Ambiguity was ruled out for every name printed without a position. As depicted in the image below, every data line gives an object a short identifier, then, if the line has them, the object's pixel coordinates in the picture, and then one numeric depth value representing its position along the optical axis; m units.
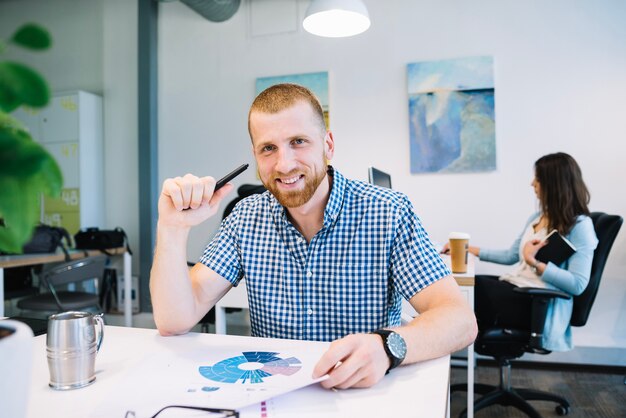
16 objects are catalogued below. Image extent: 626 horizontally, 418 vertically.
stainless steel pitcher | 0.81
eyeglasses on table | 0.68
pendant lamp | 2.56
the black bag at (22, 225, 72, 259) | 3.50
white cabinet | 4.23
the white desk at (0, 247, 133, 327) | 3.06
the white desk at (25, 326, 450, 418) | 0.71
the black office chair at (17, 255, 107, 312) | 3.13
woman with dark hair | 2.37
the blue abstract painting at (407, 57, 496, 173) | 3.40
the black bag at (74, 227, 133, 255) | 3.90
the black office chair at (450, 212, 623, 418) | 2.31
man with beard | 1.17
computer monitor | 2.44
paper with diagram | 0.72
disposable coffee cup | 2.27
